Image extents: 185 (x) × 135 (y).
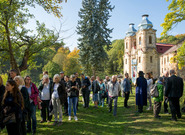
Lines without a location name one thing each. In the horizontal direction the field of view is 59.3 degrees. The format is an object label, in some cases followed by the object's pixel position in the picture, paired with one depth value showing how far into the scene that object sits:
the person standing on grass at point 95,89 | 11.18
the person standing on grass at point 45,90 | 6.91
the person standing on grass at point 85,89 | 10.51
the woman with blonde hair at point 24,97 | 4.54
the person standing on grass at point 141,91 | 9.21
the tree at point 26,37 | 9.38
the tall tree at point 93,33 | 26.42
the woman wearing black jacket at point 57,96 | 6.75
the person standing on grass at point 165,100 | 8.78
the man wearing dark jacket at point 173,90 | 7.25
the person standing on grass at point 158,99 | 7.71
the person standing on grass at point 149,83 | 9.79
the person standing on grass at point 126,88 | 10.88
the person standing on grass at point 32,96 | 5.88
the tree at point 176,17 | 12.06
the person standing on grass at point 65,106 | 8.96
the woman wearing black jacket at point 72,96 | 7.48
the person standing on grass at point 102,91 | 11.48
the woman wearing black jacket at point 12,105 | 3.97
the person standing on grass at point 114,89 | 8.65
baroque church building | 40.12
